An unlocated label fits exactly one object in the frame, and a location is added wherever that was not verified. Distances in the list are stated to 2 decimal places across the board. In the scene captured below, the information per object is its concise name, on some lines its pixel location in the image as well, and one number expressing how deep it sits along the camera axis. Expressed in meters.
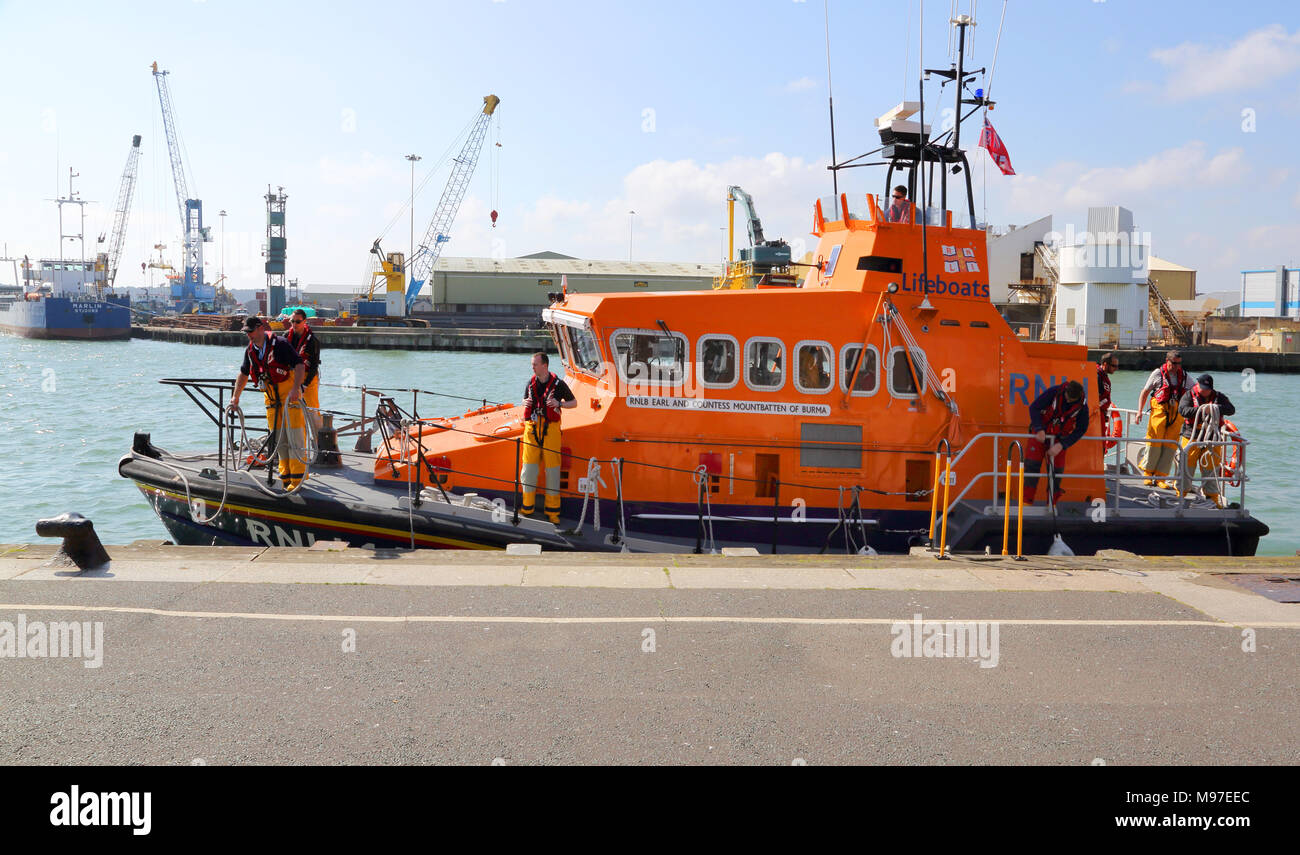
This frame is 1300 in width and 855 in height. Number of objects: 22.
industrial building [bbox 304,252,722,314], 84.12
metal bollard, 7.55
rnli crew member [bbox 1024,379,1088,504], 9.91
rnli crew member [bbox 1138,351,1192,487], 12.21
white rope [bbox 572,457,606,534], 9.93
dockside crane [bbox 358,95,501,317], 84.00
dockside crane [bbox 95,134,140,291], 110.58
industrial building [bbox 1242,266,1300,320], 67.00
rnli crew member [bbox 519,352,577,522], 9.37
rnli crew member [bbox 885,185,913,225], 10.38
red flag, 11.24
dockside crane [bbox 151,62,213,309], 131.38
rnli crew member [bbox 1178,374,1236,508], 11.24
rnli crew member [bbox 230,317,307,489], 9.65
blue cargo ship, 73.50
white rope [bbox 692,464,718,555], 9.86
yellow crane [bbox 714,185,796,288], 51.00
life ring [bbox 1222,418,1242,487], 10.00
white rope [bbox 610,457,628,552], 9.52
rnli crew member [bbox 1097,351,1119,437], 11.11
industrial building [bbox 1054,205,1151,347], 51.38
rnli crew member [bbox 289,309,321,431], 10.51
